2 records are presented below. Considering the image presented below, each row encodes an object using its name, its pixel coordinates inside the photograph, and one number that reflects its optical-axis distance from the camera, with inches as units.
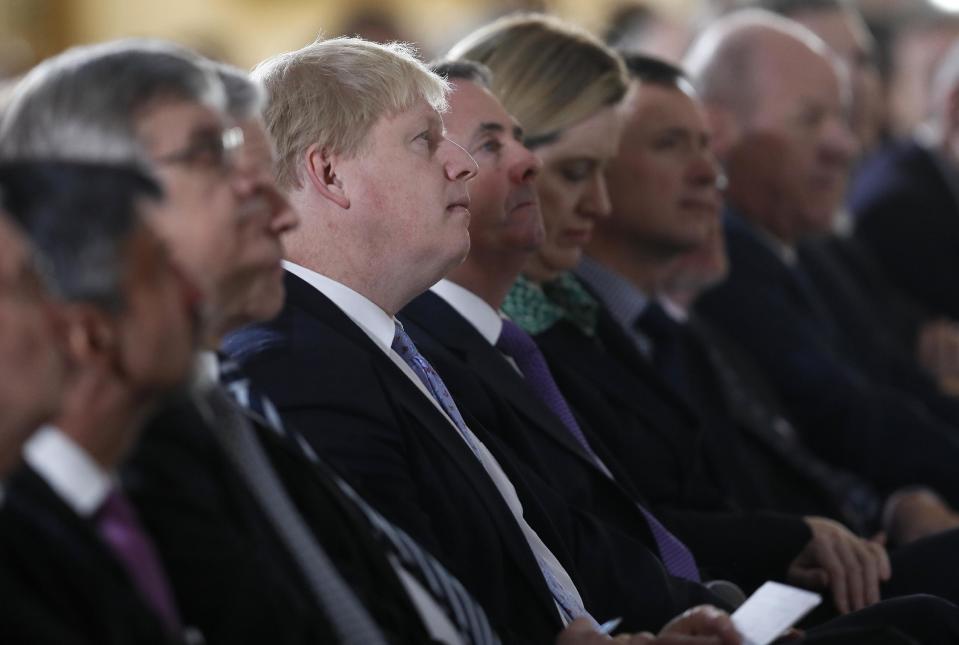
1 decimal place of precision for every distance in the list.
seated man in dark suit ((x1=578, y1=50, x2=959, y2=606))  292.5
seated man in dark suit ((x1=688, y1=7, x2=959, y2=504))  343.3
